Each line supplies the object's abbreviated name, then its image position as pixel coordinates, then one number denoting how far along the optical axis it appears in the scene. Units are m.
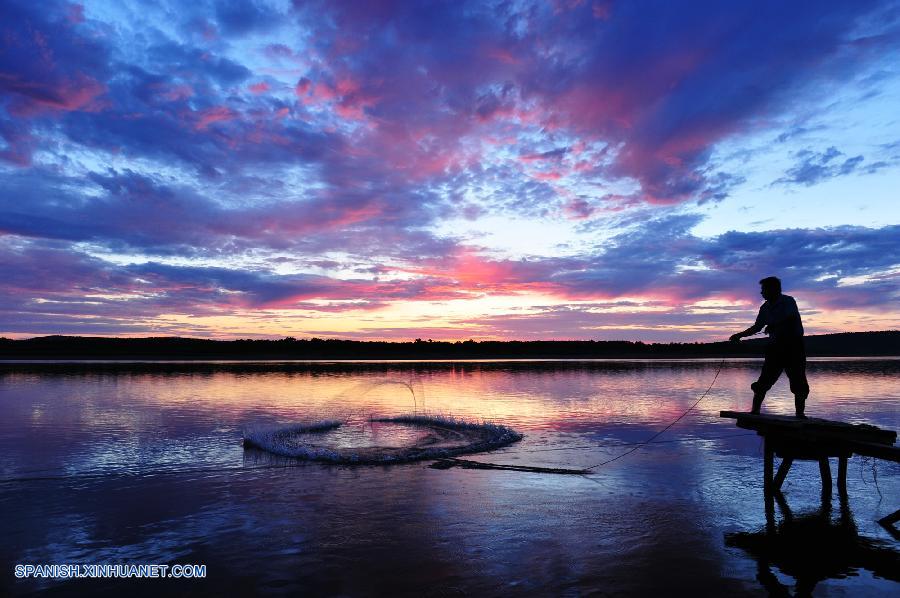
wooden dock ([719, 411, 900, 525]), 9.31
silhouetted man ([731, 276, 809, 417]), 11.61
